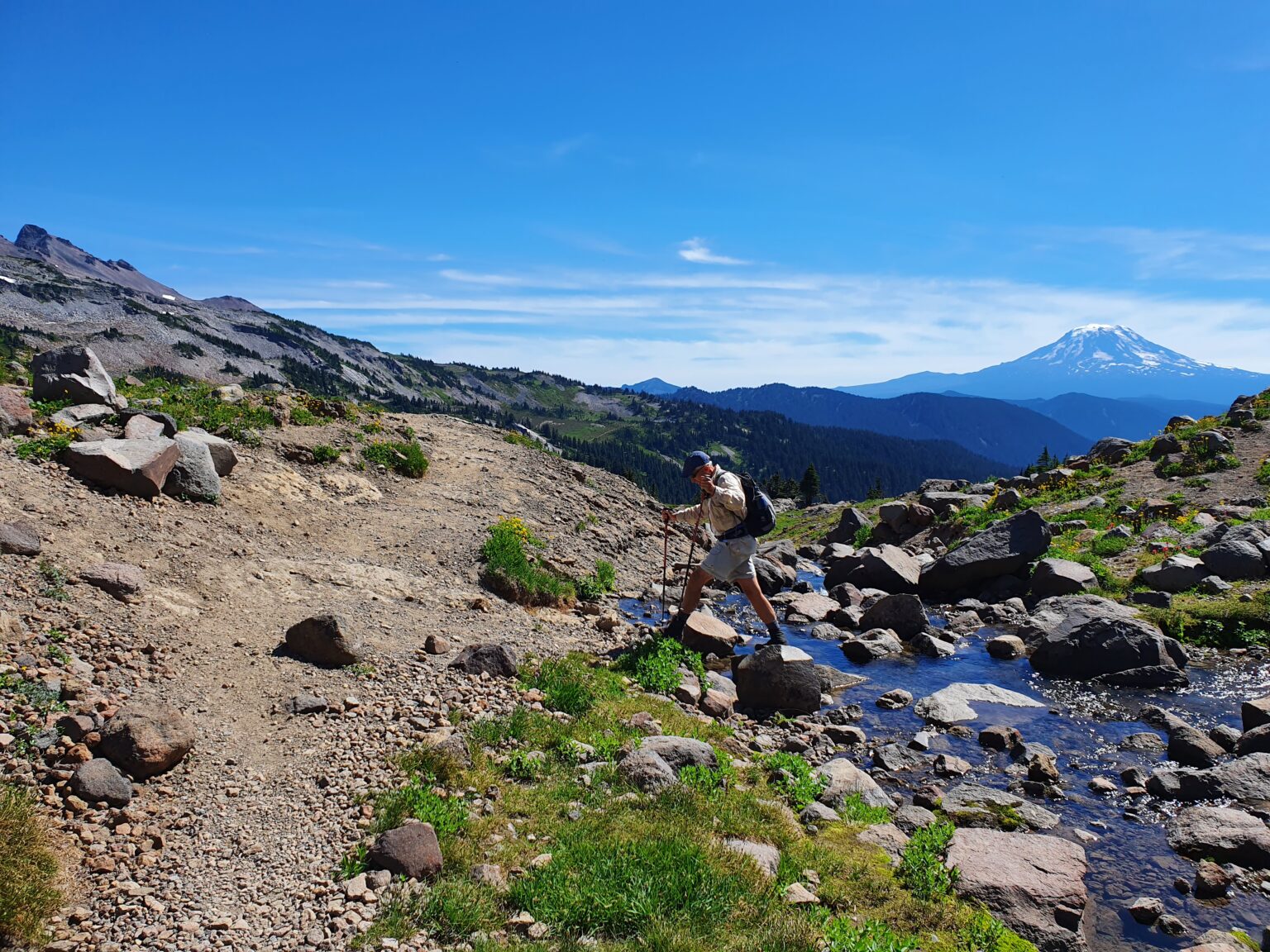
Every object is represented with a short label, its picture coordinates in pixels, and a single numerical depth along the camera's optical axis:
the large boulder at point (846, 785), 9.36
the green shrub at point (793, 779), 9.12
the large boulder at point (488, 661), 10.95
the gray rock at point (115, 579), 9.73
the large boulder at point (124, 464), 12.67
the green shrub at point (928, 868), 7.04
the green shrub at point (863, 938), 5.68
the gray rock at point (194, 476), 14.13
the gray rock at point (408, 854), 6.21
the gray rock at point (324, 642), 10.06
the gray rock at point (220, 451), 16.16
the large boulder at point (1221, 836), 8.04
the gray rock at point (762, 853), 6.96
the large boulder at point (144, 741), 6.72
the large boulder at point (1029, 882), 6.75
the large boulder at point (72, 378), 15.12
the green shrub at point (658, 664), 12.43
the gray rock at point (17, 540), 9.53
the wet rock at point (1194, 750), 10.74
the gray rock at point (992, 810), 9.13
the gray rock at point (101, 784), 6.29
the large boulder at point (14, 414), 13.23
